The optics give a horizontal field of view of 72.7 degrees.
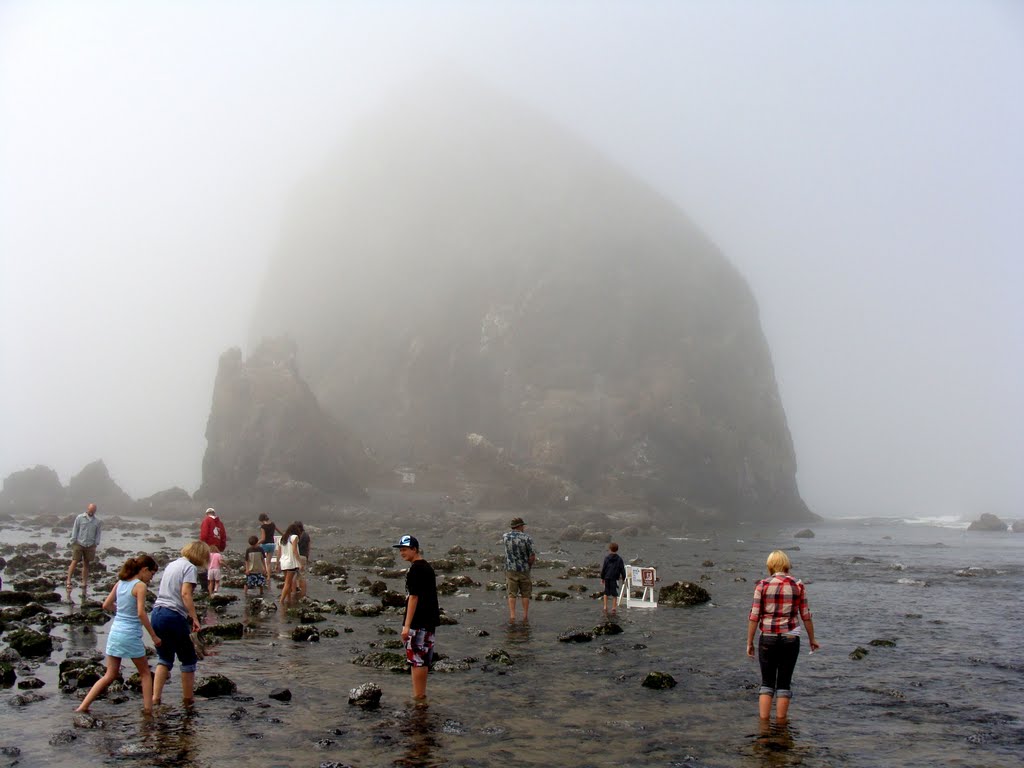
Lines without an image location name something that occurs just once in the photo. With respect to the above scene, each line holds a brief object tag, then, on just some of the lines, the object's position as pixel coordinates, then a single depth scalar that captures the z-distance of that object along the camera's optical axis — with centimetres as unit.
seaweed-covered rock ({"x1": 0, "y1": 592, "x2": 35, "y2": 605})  1956
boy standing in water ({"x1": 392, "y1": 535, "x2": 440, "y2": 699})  1083
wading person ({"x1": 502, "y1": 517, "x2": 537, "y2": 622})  1859
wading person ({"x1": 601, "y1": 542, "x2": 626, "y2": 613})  2128
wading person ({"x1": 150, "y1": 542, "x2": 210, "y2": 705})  1005
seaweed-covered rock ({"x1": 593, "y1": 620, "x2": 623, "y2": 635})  1741
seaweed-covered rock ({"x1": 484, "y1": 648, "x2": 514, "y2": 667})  1402
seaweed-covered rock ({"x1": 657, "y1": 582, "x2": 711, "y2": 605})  2305
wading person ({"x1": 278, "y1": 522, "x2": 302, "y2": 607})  2017
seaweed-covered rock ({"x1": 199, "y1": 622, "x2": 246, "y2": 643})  1584
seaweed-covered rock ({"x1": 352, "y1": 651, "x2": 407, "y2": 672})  1356
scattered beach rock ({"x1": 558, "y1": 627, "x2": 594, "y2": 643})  1648
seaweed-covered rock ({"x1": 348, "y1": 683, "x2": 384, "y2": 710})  1068
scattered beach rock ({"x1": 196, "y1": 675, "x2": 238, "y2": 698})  1105
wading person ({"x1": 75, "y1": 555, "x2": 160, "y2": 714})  977
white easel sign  2214
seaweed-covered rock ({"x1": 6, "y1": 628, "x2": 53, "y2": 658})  1336
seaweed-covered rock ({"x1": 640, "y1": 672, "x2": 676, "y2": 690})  1245
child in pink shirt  2177
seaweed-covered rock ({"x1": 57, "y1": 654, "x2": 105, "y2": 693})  1123
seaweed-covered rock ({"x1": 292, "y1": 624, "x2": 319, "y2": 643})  1570
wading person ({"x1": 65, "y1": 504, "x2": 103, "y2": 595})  2136
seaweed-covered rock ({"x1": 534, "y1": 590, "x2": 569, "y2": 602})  2368
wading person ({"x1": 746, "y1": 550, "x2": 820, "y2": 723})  962
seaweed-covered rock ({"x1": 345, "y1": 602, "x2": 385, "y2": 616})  1936
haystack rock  9550
